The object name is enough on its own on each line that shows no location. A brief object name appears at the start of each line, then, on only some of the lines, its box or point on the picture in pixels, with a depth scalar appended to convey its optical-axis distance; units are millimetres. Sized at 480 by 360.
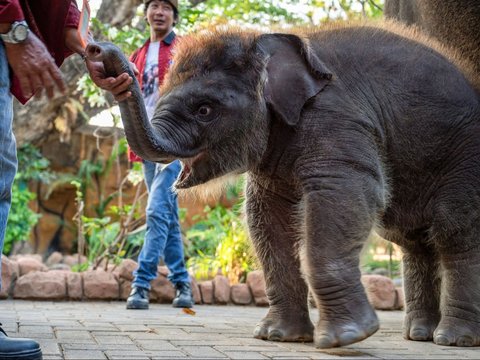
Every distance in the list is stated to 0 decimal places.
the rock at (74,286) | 7199
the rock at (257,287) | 7675
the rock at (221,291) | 7594
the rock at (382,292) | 7775
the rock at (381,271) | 13035
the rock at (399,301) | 7887
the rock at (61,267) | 11728
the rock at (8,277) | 7021
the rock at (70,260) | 13382
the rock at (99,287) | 7262
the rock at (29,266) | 8509
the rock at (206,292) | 7555
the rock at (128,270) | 7355
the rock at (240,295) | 7664
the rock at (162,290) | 7301
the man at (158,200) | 6461
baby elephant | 3795
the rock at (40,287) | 7082
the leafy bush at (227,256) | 8586
